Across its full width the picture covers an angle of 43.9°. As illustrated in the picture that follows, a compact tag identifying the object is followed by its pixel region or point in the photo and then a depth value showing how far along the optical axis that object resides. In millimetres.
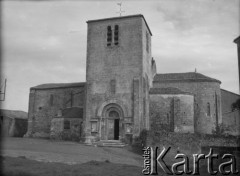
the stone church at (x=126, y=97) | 30766
